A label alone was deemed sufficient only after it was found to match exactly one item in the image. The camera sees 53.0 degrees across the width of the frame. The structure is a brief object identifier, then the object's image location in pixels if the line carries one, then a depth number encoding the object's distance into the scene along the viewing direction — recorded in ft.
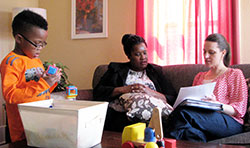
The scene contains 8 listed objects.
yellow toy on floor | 2.89
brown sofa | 7.15
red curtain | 7.41
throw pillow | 5.71
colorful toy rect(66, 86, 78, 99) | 4.96
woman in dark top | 6.81
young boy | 4.22
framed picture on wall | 9.71
